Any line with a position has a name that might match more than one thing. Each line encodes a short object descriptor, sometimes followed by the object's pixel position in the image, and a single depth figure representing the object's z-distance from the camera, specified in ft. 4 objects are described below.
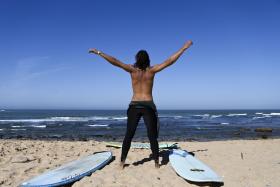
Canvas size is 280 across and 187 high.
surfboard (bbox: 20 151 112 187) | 16.10
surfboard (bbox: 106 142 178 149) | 30.45
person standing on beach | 18.54
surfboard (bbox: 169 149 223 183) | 16.98
